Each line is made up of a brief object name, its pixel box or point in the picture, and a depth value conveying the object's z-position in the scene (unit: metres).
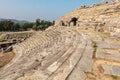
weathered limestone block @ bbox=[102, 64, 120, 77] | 2.54
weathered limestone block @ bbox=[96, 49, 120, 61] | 3.25
